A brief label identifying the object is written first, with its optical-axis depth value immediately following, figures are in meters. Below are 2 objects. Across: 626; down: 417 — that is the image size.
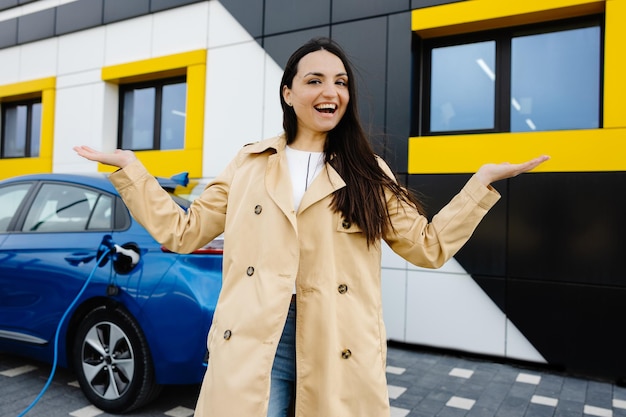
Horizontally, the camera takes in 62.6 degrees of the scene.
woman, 1.60
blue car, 3.09
